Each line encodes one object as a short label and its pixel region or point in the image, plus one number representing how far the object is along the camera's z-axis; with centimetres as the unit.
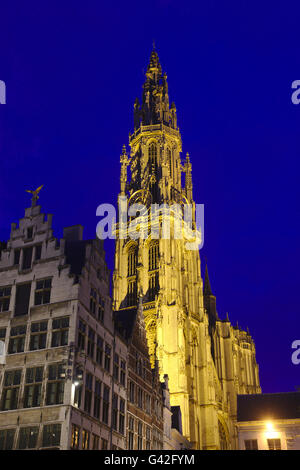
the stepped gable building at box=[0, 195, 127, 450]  2964
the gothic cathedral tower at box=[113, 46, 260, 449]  7756
